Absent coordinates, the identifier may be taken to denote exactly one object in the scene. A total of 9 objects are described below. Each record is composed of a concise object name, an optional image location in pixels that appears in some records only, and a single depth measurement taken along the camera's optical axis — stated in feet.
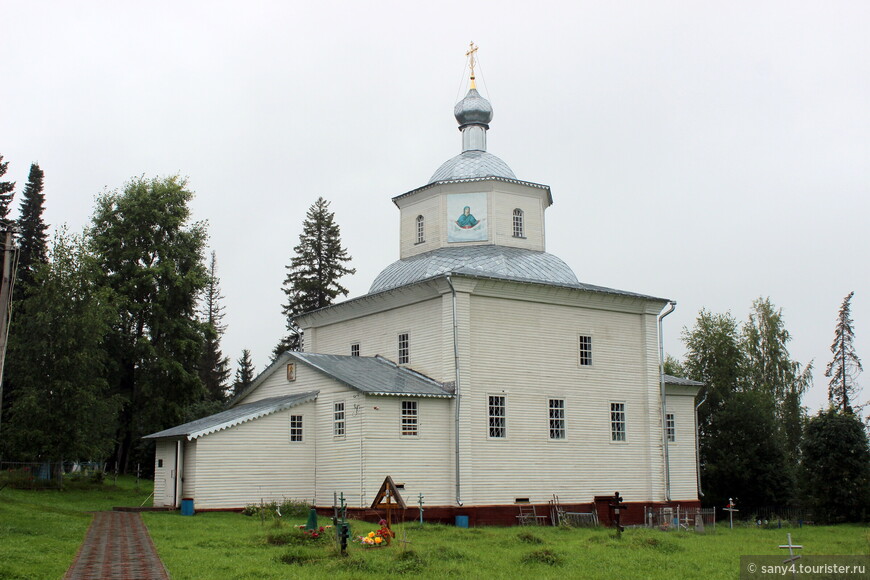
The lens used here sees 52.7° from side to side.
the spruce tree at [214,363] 208.33
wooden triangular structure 66.58
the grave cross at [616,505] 79.41
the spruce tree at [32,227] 148.36
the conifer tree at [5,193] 147.23
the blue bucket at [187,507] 84.40
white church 87.66
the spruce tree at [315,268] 176.55
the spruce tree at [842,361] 160.56
